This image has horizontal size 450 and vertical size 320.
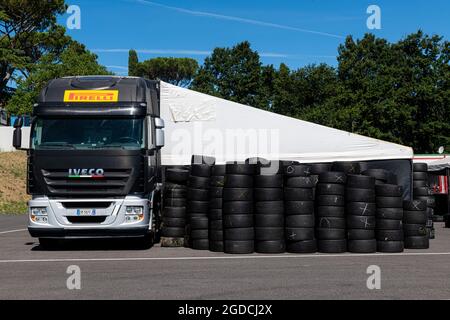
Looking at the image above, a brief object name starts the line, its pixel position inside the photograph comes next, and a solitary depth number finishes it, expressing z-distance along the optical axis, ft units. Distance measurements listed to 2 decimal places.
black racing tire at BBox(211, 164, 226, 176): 42.70
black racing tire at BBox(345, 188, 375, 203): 40.50
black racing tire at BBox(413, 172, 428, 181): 53.52
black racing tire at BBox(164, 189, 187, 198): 44.63
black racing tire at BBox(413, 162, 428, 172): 53.62
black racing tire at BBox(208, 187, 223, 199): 41.57
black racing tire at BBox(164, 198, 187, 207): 44.52
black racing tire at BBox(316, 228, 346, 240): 40.16
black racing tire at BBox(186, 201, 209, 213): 42.75
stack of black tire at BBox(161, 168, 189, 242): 44.27
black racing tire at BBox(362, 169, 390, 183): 43.70
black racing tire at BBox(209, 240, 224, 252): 41.11
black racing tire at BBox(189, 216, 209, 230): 42.39
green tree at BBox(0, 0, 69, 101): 160.25
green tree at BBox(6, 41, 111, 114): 150.10
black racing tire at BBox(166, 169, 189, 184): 45.19
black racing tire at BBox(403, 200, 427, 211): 42.22
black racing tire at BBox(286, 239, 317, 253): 40.06
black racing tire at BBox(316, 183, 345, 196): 40.70
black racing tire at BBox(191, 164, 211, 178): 43.57
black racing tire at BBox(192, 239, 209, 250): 42.45
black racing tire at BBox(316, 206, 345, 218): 40.29
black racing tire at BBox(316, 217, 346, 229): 40.16
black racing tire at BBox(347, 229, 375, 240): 40.27
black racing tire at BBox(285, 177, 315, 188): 40.83
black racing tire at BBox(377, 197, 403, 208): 41.06
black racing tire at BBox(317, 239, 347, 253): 40.15
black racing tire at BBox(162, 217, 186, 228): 44.24
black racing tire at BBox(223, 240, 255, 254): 40.01
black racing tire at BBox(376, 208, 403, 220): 40.88
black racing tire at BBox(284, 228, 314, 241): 40.04
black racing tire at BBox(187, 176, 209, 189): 43.21
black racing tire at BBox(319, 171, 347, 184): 40.91
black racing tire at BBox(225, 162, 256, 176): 40.98
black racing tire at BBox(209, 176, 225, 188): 41.88
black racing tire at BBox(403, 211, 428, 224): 42.14
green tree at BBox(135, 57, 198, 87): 275.39
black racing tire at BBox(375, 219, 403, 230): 40.78
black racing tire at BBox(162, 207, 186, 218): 44.19
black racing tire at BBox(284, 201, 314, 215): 40.19
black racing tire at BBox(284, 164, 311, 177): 41.06
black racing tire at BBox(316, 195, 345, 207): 40.42
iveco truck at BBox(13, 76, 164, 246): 39.60
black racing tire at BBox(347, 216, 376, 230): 40.24
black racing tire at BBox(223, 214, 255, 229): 40.04
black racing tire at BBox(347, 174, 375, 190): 40.78
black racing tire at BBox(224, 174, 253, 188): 40.78
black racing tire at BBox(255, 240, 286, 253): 40.16
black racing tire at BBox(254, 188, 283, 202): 40.42
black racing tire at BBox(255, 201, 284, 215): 40.16
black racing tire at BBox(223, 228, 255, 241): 40.01
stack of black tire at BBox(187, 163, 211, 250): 42.45
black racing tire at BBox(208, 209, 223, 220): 41.27
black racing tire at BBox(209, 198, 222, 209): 41.46
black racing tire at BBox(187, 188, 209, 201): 42.93
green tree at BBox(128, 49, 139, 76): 274.98
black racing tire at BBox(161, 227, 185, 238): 44.32
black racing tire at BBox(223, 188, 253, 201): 40.50
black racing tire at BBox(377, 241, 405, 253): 40.65
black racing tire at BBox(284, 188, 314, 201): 40.37
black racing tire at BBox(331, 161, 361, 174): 48.26
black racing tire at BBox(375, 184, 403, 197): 41.22
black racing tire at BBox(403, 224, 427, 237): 42.27
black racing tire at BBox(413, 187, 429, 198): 52.54
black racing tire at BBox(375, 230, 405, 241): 40.73
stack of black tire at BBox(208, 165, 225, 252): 41.16
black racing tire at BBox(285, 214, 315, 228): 40.09
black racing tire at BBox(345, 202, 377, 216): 40.29
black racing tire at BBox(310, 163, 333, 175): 48.10
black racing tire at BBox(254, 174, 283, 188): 40.60
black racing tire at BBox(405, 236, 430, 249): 42.52
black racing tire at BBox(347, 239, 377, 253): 40.27
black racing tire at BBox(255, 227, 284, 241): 40.06
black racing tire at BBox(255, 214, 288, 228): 40.04
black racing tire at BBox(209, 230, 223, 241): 41.10
